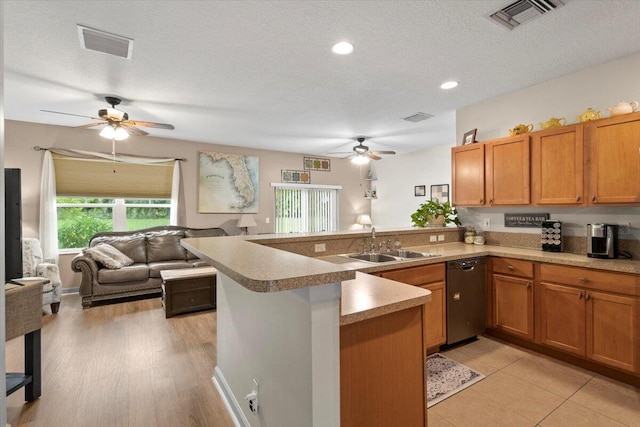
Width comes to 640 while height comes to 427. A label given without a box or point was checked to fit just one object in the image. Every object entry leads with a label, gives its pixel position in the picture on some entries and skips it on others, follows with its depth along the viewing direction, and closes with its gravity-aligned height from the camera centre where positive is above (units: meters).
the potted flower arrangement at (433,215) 3.93 -0.03
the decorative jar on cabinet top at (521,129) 3.20 +0.86
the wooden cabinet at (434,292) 2.69 -0.73
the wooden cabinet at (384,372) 1.25 -0.68
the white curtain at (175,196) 5.84 +0.36
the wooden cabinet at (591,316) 2.28 -0.84
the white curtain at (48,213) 4.79 +0.04
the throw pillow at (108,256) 4.50 -0.61
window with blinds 7.23 +0.16
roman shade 5.06 +0.65
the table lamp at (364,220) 7.90 -0.17
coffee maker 2.64 -0.25
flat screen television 1.88 -0.06
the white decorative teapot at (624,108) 2.50 +0.85
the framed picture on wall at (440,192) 6.25 +0.43
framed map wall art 6.15 +0.65
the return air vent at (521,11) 2.03 +1.37
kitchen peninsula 1.15 -0.54
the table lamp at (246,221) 6.21 -0.14
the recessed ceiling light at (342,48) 2.52 +1.38
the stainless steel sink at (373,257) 3.02 -0.43
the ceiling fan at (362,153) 5.53 +1.08
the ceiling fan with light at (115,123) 3.65 +1.14
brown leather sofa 4.38 -0.76
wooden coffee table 3.97 -1.01
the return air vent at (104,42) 2.34 +1.38
